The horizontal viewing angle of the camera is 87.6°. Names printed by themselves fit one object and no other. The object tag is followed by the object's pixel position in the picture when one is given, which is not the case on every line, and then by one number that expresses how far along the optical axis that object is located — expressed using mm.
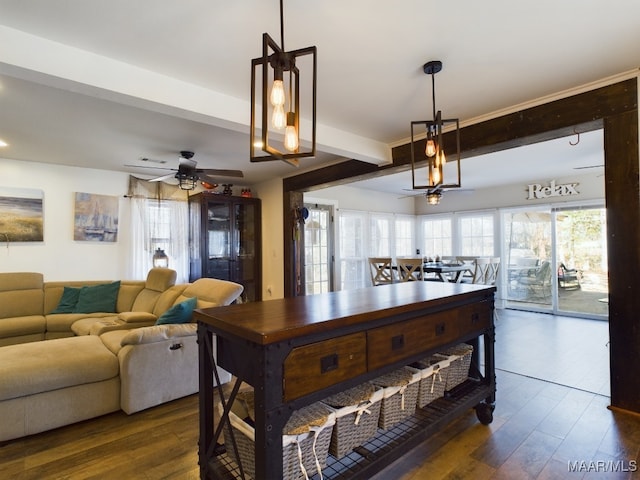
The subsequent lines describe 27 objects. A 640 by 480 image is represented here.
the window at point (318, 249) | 5918
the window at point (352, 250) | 6492
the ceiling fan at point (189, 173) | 3785
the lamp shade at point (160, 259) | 5090
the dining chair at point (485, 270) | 5375
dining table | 5109
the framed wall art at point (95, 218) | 4727
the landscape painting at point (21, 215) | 4242
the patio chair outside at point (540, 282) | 5980
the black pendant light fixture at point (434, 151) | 2221
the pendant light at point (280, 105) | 1352
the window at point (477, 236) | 6738
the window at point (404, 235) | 7594
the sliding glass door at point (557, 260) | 5469
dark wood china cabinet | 5316
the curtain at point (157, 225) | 5086
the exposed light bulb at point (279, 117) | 1427
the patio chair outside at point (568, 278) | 5664
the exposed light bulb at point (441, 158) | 2293
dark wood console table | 1224
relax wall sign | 5660
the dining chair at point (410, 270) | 5020
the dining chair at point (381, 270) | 5442
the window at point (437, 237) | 7473
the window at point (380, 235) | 6996
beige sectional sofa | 2240
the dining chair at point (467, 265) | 5613
